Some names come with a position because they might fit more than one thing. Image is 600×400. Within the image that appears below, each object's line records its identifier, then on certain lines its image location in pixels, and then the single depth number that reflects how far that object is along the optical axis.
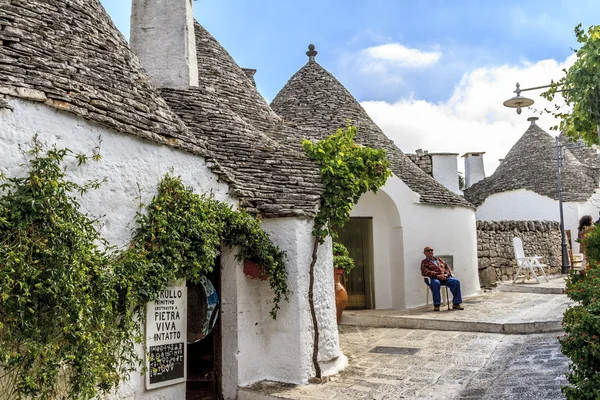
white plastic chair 14.16
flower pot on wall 6.04
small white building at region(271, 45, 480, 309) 11.90
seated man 10.43
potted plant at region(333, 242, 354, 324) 9.15
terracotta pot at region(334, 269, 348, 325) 9.11
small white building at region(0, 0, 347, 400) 4.46
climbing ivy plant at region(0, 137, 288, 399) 3.79
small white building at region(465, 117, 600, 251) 21.09
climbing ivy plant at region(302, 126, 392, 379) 6.53
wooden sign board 5.18
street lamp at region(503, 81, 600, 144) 10.12
